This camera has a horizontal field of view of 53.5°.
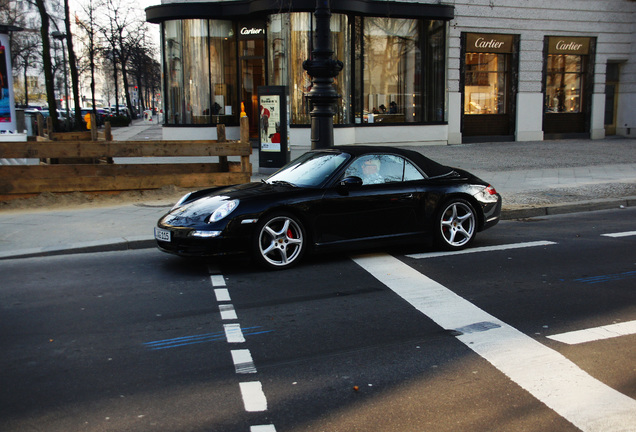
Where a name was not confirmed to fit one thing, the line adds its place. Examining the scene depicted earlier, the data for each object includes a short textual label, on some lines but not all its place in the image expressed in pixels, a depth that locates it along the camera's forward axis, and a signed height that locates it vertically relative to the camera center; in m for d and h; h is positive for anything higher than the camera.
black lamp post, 10.28 +0.42
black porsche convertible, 6.88 -1.09
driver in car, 7.64 -0.70
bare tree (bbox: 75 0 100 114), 38.19 +5.70
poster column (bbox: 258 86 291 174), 15.32 -0.29
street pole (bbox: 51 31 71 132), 34.59 +4.42
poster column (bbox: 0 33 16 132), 16.86 +0.75
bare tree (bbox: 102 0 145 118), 42.19 +6.10
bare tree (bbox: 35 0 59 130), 27.19 +2.68
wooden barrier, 11.25 -0.99
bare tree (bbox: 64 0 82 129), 31.62 +2.83
